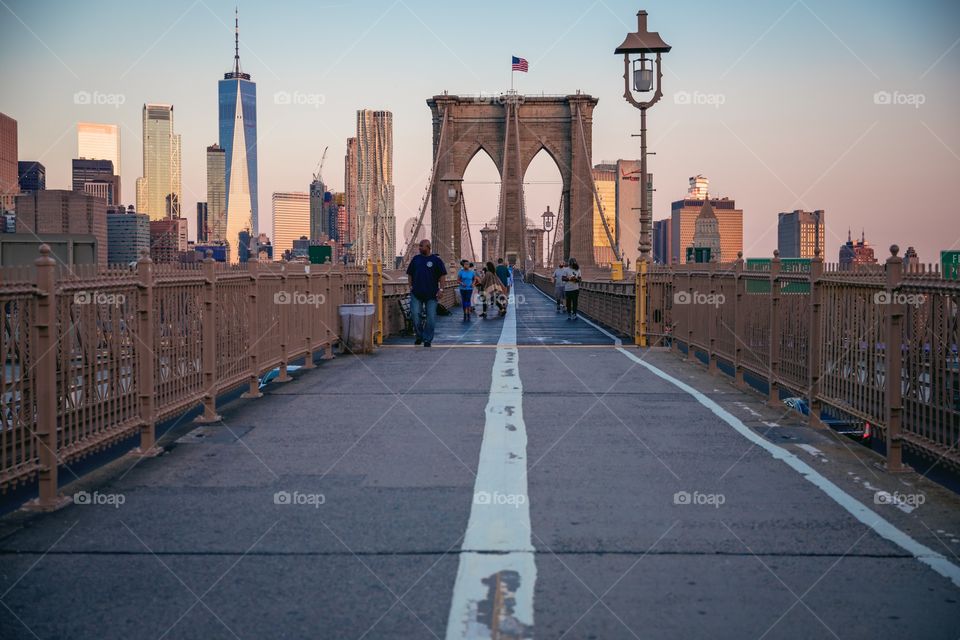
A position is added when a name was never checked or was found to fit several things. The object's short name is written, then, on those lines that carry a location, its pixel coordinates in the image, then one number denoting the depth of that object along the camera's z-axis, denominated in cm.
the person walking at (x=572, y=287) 3164
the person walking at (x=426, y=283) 1902
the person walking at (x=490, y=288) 3544
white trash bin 1767
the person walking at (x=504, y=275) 4031
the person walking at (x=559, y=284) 3482
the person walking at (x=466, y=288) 3127
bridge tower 11075
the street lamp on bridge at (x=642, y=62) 2545
